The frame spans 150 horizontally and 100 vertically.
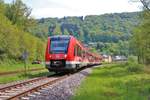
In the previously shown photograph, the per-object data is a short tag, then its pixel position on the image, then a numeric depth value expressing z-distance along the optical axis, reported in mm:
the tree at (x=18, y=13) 96375
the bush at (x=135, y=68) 52928
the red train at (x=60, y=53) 36031
